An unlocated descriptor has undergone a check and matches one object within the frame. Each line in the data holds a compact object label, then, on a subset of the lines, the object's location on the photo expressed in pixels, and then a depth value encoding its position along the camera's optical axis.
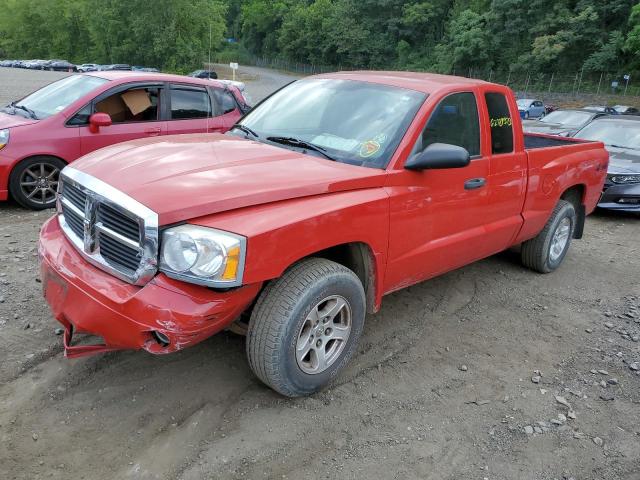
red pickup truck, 2.63
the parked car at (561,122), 12.33
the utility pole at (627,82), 42.90
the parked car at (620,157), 8.28
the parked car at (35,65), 54.02
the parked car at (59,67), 53.35
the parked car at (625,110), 24.98
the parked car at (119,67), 43.09
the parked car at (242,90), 8.21
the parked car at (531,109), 25.81
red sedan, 6.24
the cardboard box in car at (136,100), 6.97
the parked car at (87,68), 45.44
